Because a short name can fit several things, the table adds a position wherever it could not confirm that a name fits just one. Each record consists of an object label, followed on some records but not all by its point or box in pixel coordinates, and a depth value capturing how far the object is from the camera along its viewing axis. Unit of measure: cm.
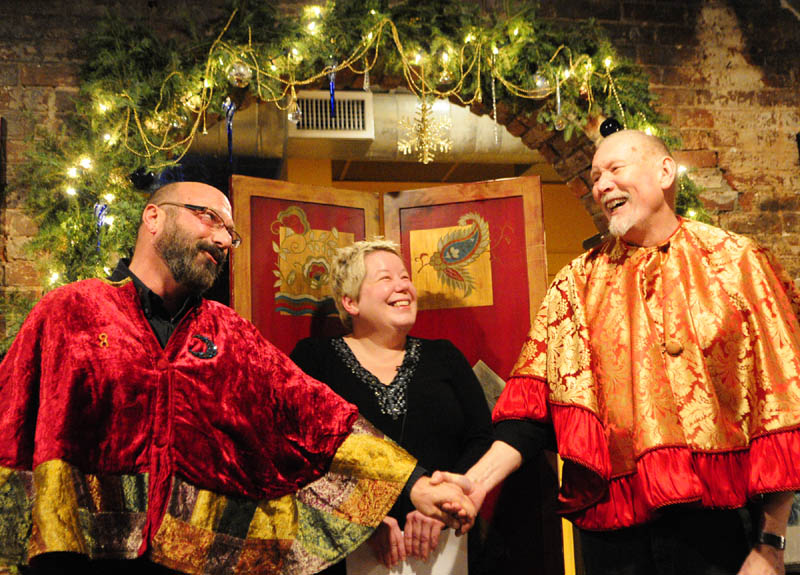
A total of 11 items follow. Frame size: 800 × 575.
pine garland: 307
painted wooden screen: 327
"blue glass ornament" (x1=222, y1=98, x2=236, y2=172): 326
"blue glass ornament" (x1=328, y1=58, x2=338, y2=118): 333
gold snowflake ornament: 345
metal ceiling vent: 497
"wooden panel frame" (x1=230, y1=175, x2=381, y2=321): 321
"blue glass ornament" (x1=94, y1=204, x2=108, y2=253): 300
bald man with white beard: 183
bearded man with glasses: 180
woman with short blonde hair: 258
